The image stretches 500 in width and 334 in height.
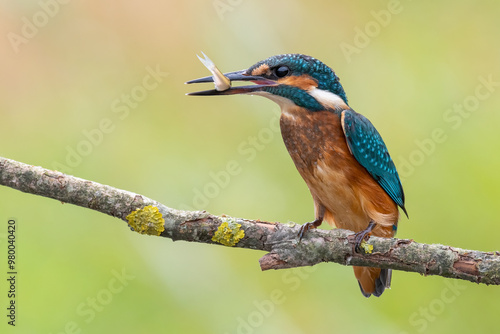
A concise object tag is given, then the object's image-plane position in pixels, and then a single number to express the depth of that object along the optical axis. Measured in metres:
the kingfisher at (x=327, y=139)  6.34
